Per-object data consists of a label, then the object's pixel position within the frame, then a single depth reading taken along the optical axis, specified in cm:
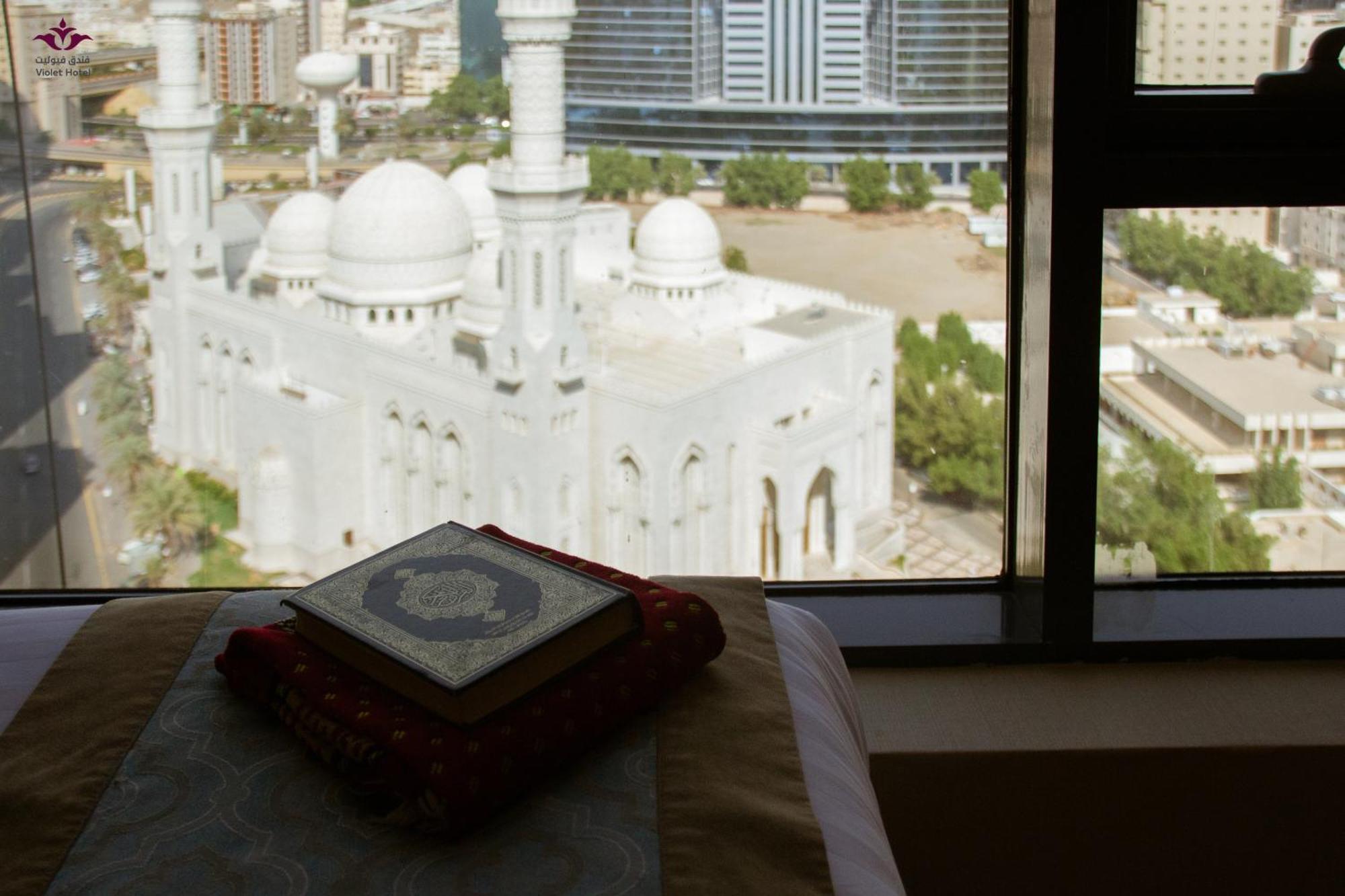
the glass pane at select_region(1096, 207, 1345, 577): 207
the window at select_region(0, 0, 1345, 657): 186
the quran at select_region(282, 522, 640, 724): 94
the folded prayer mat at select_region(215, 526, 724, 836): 88
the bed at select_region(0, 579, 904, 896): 84
